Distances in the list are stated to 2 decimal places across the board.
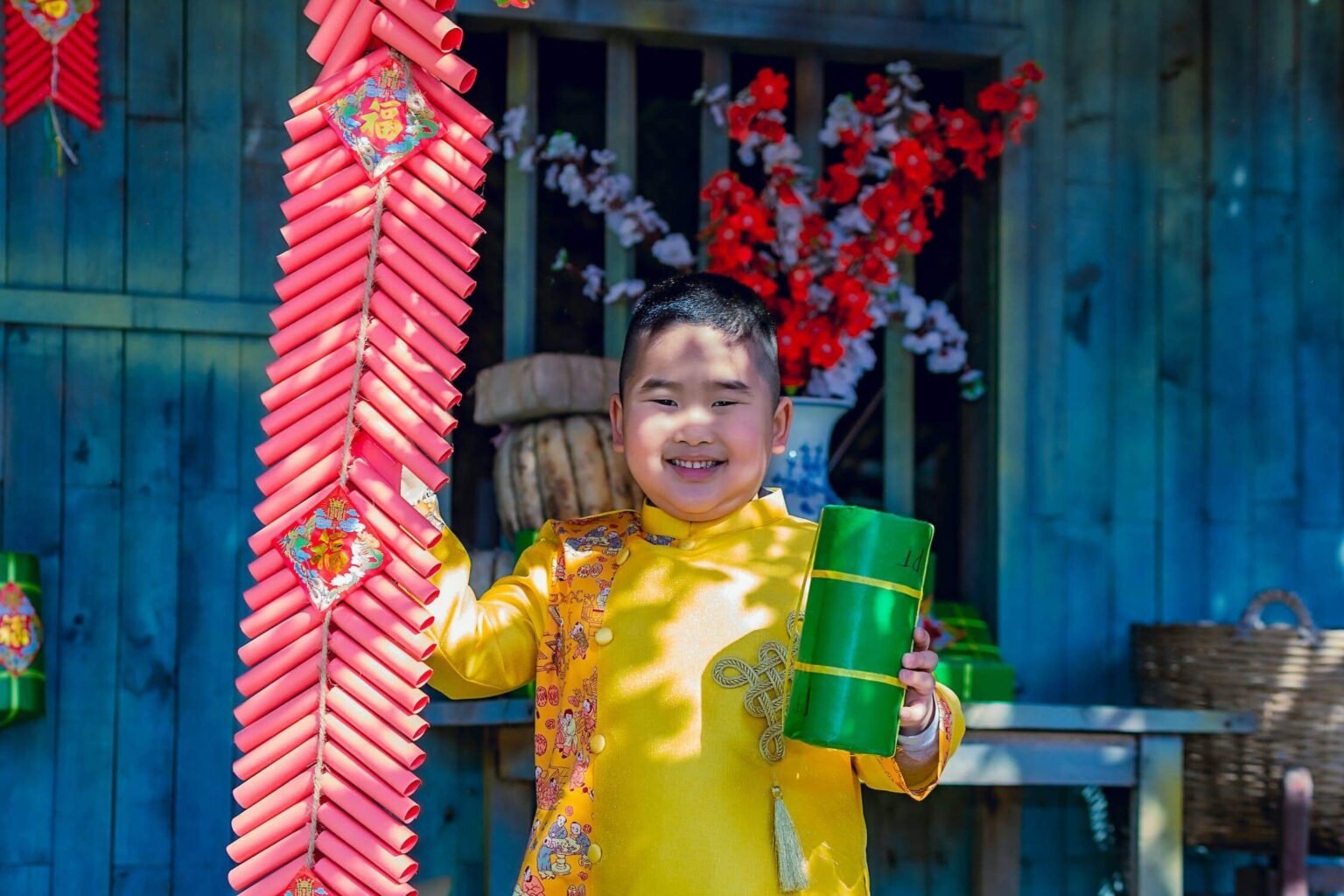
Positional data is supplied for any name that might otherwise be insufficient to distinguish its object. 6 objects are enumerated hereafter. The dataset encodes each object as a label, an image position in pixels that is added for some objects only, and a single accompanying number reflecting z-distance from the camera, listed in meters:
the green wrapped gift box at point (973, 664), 3.71
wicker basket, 3.68
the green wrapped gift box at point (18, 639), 3.57
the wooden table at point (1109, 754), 3.58
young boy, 2.15
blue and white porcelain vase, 3.79
